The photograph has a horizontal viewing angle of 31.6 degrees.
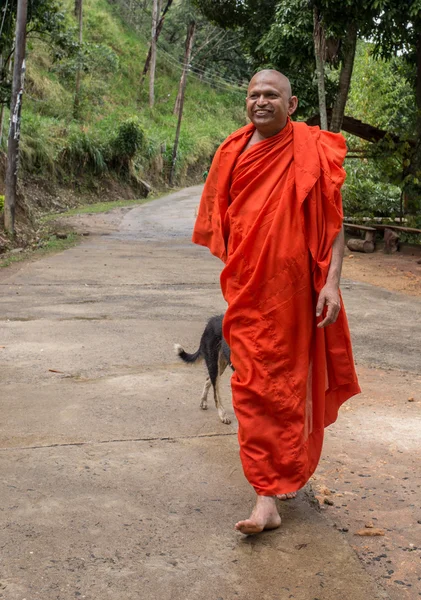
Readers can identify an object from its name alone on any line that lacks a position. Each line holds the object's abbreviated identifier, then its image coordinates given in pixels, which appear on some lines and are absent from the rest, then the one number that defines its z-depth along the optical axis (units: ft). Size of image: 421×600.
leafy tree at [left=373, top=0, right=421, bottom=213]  49.42
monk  10.74
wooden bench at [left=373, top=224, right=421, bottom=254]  51.49
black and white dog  15.58
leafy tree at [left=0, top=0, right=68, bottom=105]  55.16
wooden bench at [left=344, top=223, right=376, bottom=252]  52.65
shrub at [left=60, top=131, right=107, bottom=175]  90.11
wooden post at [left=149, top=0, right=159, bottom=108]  143.64
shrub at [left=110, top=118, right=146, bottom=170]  100.17
